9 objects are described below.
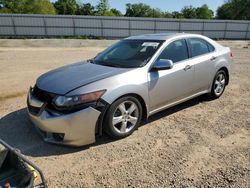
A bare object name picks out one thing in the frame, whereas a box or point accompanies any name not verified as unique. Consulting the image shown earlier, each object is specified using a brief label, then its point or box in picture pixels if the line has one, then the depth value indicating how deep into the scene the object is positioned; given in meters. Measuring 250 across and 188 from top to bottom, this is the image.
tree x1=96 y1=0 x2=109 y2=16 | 40.58
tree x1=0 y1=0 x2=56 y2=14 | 35.81
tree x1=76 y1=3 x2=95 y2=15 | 44.03
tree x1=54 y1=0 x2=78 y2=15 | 48.42
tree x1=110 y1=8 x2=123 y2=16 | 59.20
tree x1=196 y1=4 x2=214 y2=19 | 57.24
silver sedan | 2.64
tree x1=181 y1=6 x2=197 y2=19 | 56.24
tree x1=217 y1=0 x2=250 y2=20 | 39.21
